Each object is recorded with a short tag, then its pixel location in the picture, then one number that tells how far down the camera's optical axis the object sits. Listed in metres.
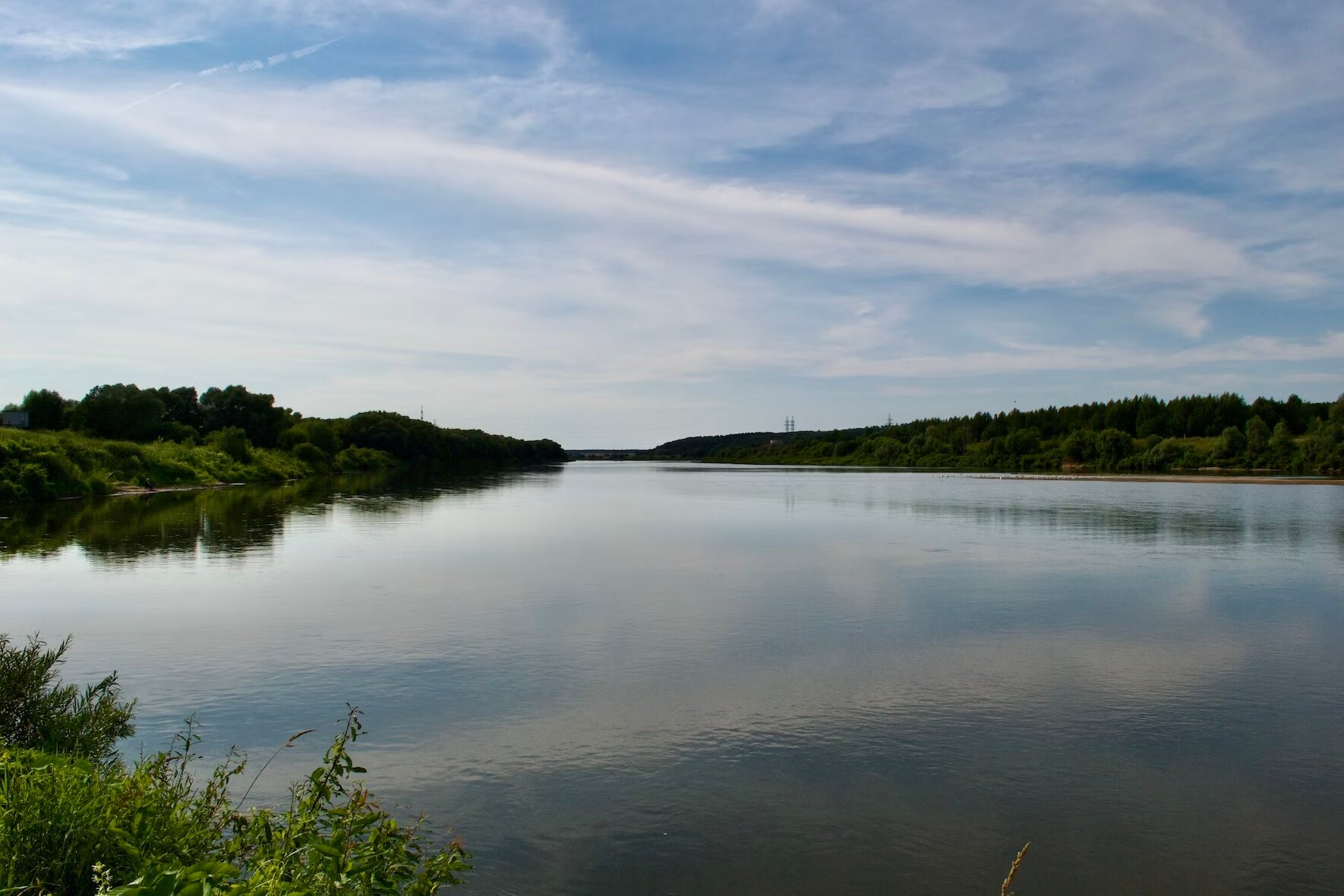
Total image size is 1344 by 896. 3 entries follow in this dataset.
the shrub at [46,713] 7.07
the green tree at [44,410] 69.00
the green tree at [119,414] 68.69
